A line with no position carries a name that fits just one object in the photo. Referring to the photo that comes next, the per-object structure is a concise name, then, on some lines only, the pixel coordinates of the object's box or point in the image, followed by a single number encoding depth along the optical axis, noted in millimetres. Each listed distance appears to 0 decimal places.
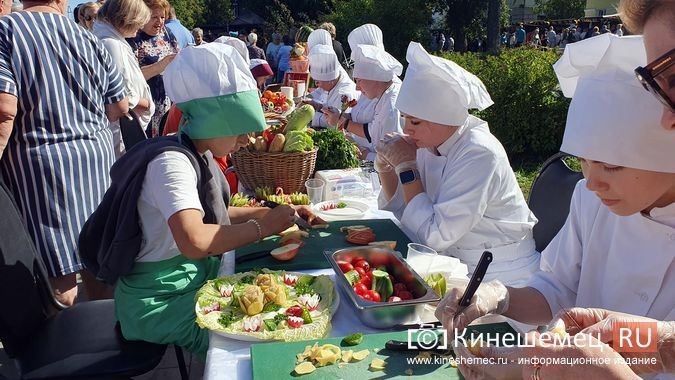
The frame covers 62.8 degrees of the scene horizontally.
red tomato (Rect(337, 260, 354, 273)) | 2061
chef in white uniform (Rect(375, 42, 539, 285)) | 2590
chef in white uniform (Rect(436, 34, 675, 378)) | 1418
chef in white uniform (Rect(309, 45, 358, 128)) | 6023
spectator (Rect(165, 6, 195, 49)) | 6368
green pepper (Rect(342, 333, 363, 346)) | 1602
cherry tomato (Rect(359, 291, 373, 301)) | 1838
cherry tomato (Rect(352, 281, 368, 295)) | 1883
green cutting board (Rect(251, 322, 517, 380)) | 1448
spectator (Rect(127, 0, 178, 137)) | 5148
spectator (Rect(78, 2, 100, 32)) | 5496
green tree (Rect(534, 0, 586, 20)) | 43062
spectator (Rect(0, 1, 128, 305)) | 2852
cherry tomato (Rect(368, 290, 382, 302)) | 1843
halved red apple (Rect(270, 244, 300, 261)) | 2295
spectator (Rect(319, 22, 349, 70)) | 8337
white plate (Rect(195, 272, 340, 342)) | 1673
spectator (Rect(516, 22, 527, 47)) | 29172
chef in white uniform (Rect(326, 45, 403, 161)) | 4699
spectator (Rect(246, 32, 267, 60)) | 11270
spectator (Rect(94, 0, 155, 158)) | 4051
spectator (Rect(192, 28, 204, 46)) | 11180
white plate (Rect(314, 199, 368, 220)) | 2936
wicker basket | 3246
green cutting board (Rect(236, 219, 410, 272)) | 2291
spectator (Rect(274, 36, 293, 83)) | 11031
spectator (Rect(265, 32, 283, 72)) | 13369
